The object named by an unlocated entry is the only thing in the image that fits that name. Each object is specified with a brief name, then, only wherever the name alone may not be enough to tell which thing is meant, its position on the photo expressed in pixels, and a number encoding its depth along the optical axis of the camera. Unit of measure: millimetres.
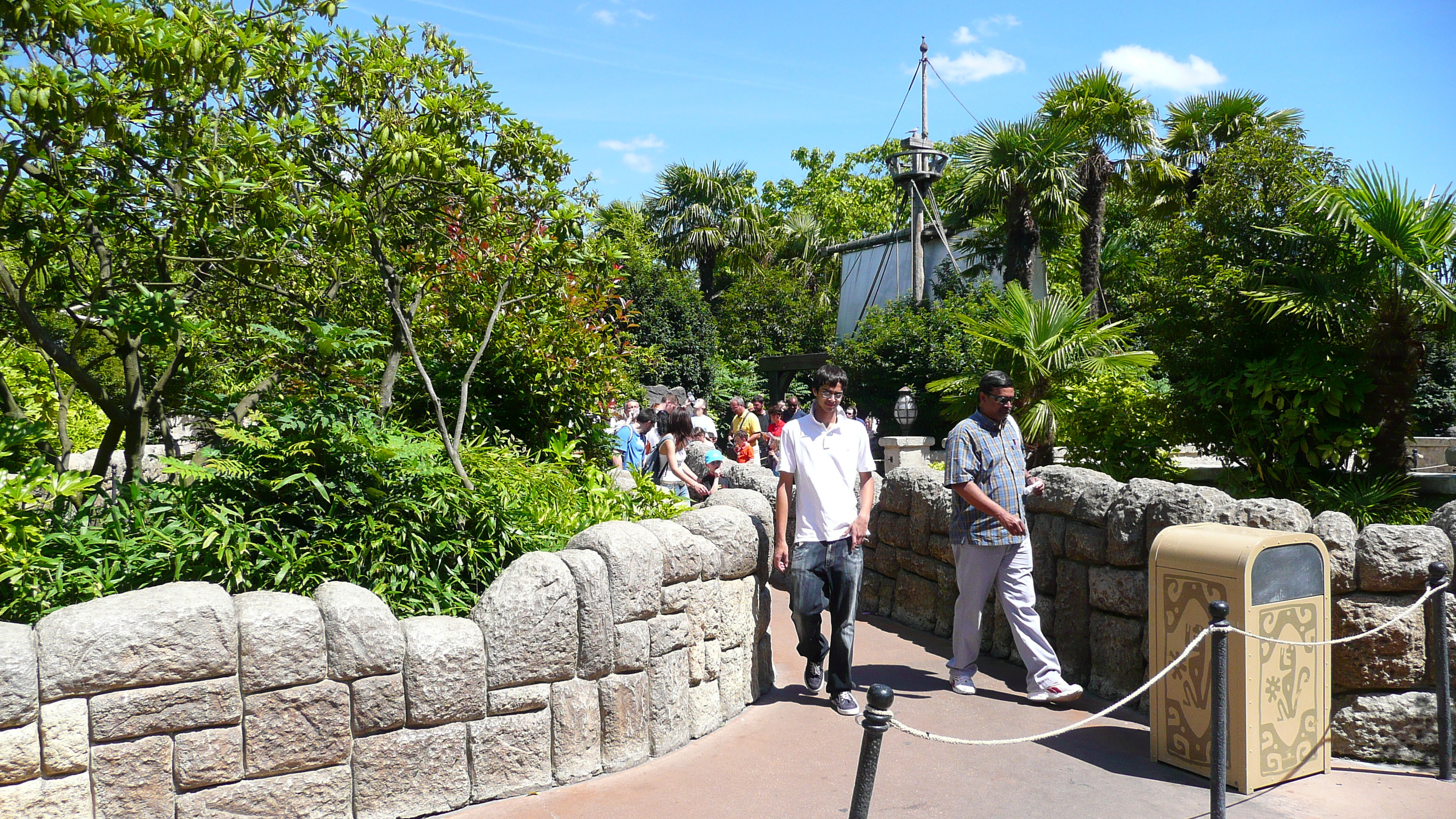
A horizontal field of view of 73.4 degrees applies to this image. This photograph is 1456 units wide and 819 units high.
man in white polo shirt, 5035
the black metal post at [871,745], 2787
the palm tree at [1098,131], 18906
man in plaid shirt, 5148
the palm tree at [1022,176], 17375
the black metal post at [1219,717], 3506
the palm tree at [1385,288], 6043
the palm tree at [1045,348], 9500
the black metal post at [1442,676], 4191
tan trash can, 4051
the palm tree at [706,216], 32781
